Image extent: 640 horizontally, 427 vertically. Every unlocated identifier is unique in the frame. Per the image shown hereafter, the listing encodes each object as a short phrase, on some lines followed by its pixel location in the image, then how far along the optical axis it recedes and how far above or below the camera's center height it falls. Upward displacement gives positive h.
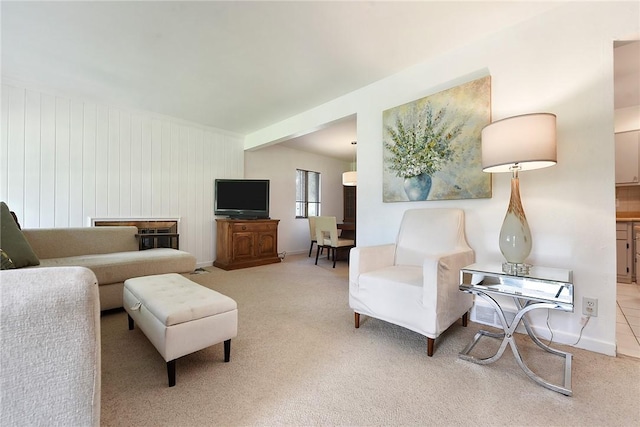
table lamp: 1.50 +0.34
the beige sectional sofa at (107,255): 2.32 -0.42
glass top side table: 1.34 -0.42
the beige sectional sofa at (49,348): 0.59 -0.32
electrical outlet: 1.70 -0.59
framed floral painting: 2.16 +0.61
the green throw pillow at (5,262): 1.31 -0.25
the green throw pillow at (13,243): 1.98 -0.22
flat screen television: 4.52 +0.27
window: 6.04 +0.46
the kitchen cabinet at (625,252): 3.26 -0.46
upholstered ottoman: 1.34 -0.56
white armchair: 1.61 -0.43
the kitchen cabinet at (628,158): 3.37 +0.71
